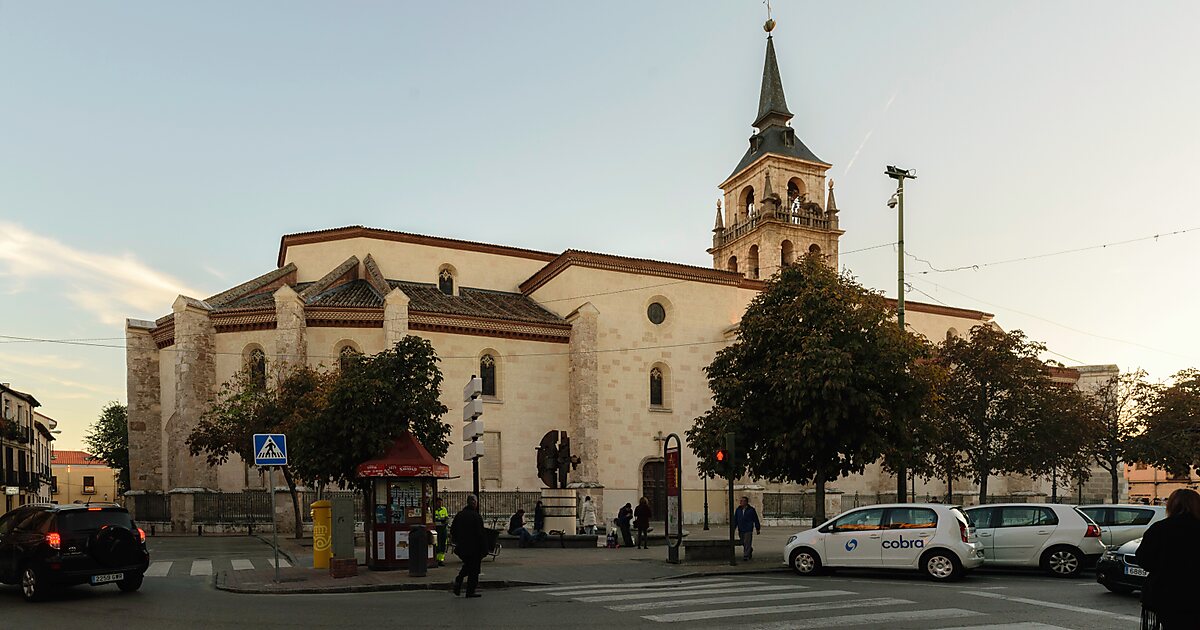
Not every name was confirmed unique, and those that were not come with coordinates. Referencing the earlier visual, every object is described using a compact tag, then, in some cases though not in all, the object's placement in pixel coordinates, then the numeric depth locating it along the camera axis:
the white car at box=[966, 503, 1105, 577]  15.63
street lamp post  23.54
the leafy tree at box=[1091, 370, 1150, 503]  40.28
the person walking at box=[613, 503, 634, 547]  24.91
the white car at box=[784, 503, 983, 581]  14.72
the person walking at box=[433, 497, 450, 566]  18.21
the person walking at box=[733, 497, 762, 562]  19.86
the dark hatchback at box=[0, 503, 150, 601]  12.91
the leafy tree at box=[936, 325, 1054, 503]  31.31
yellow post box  17.38
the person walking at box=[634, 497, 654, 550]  24.78
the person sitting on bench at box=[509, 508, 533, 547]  24.41
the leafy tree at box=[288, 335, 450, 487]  18.36
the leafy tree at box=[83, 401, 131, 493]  59.75
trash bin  15.83
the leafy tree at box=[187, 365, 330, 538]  29.61
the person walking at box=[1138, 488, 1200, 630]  5.91
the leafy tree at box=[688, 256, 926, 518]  20.45
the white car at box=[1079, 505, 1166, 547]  16.92
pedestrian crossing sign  15.23
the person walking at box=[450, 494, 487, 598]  13.04
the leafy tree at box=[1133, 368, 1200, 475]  38.34
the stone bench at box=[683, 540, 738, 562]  19.22
